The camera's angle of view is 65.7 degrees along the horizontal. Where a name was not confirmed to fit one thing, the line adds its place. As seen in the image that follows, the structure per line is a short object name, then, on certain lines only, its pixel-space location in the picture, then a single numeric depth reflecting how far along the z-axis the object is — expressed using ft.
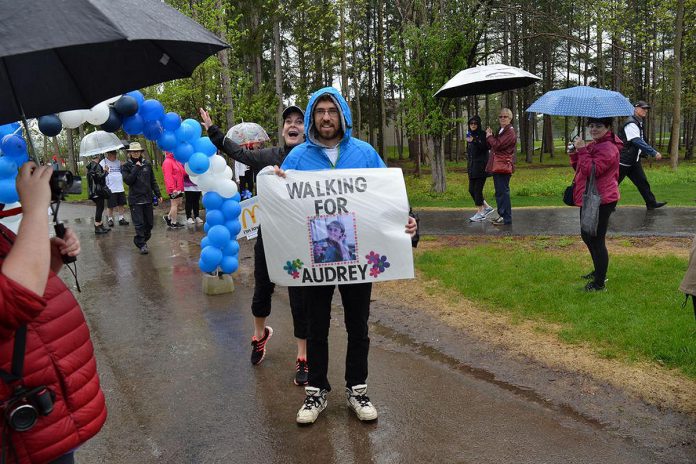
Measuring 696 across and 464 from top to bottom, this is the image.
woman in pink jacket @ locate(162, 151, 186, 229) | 42.39
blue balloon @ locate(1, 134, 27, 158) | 19.81
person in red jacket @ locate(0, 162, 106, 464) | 5.84
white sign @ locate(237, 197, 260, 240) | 24.07
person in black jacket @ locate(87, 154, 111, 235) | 42.10
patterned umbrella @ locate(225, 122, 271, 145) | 30.37
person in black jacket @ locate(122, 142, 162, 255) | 34.24
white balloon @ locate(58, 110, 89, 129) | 19.85
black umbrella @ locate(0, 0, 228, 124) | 5.84
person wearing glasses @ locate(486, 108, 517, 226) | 31.50
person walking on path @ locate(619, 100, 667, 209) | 32.93
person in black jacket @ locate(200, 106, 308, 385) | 14.40
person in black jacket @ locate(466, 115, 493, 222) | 34.65
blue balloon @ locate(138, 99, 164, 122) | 21.22
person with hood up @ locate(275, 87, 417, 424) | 12.11
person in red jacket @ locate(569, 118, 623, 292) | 18.98
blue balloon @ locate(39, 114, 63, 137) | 18.54
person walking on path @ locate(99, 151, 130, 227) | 43.45
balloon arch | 19.98
